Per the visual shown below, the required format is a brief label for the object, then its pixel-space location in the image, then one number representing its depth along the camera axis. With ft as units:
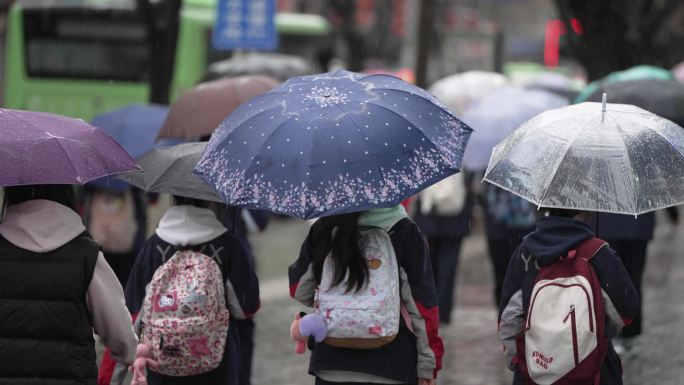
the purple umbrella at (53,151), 29.40
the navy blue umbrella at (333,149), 30.37
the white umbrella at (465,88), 82.17
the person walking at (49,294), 29.32
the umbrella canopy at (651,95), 54.95
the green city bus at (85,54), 132.16
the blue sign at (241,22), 96.94
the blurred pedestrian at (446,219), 68.18
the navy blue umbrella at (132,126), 55.47
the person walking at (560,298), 31.83
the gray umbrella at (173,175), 36.58
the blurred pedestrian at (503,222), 65.00
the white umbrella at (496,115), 64.75
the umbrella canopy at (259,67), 84.17
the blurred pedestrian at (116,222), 57.21
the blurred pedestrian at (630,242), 56.85
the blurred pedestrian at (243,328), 41.16
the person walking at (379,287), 31.81
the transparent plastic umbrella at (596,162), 32.68
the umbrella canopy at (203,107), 49.52
